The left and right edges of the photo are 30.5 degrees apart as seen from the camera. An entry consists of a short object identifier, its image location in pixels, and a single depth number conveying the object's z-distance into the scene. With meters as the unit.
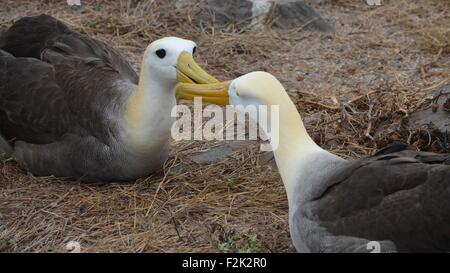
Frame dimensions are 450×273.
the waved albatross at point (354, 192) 3.96
